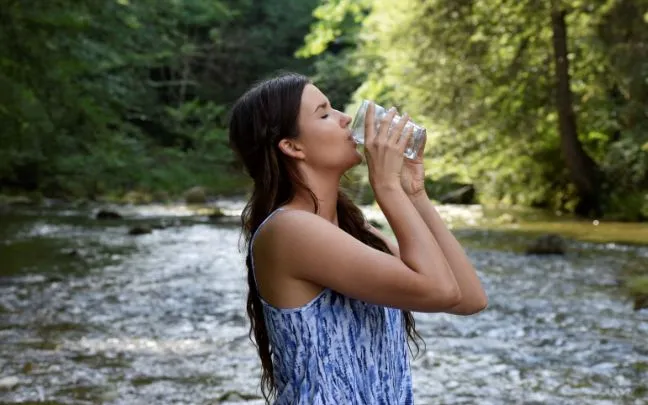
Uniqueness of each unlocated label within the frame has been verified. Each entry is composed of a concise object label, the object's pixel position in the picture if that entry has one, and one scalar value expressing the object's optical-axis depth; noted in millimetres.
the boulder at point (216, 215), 19141
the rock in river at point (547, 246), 12302
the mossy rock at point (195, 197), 25562
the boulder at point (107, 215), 18594
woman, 1986
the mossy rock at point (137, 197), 25016
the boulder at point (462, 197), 23188
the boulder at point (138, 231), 15320
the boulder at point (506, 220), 17094
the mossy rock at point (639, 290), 8195
